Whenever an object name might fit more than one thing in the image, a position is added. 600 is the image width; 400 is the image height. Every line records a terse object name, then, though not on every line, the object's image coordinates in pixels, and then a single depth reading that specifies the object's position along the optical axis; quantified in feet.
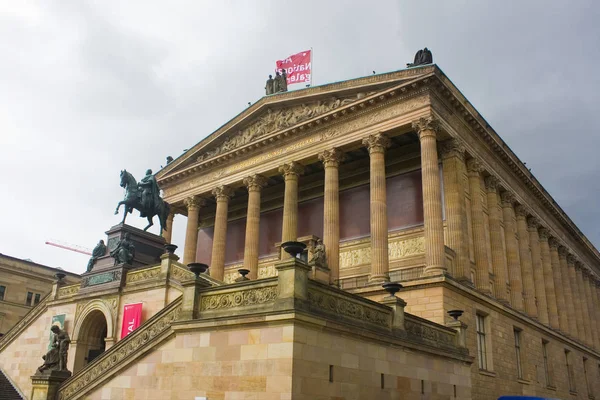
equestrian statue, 94.63
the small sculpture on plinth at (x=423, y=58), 105.60
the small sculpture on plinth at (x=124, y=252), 87.56
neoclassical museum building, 47.91
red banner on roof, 132.87
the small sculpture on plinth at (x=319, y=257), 102.35
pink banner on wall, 82.43
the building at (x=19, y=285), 183.82
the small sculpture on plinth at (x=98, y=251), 92.68
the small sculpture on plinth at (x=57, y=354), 65.10
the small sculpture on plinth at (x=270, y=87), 134.21
